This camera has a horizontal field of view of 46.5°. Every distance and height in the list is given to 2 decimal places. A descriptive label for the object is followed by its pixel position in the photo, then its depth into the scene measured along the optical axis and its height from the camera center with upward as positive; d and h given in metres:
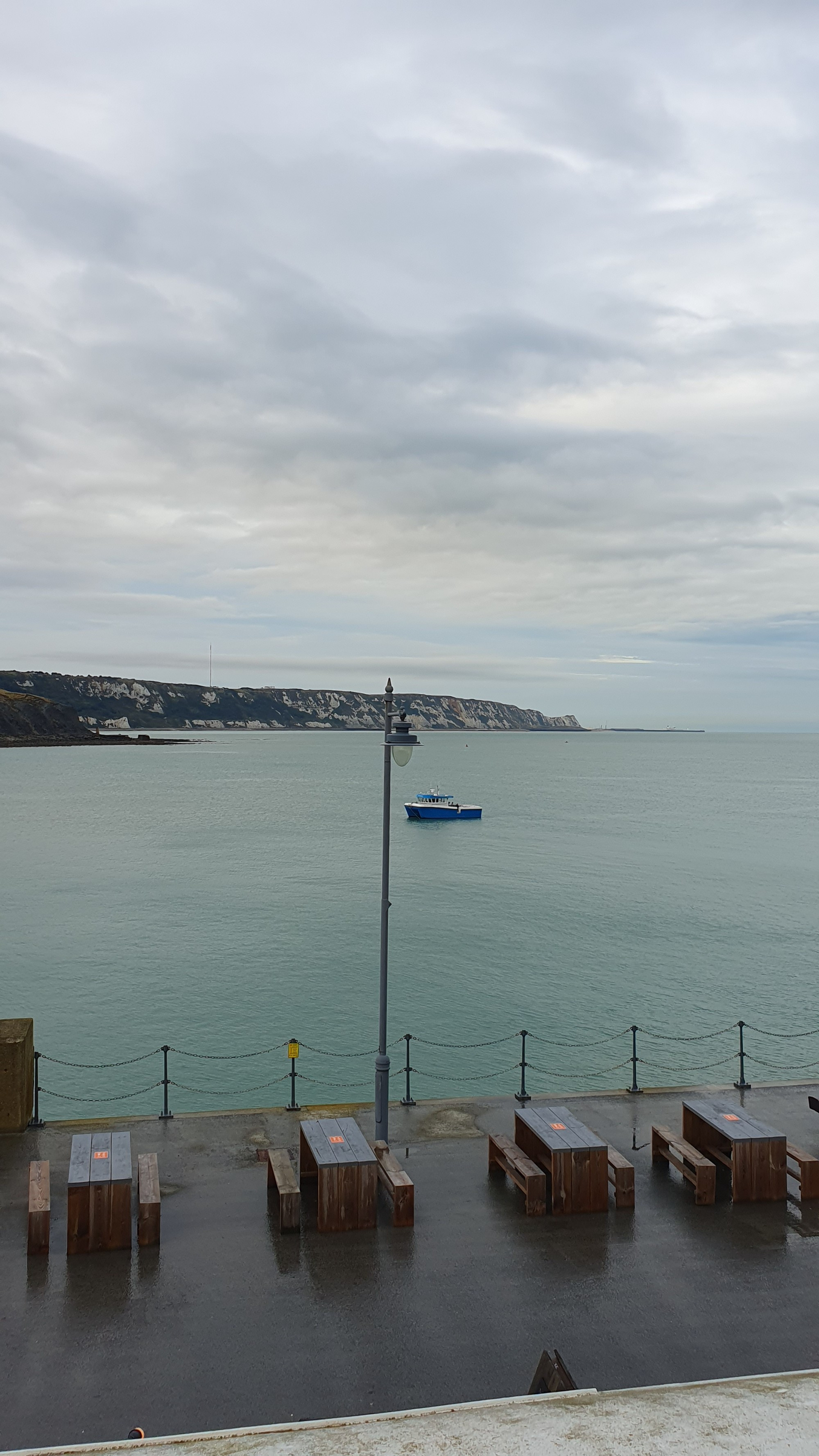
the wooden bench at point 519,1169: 10.48 -5.06
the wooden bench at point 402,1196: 10.15 -5.04
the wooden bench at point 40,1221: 9.42 -5.01
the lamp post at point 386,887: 12.12 -2.13
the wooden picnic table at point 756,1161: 10.80 -4.87
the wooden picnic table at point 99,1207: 9.48 -4.90
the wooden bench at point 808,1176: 10.94 -5.08
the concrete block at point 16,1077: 12.33 -4.74
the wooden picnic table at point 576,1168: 10.46 -4.86
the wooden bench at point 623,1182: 10.58 -5.05
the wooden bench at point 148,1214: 9.62 -5.02
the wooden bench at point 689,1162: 10.72 -5.05
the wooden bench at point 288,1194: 10.04 -5.04
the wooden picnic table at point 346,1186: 10.01 -4.89
